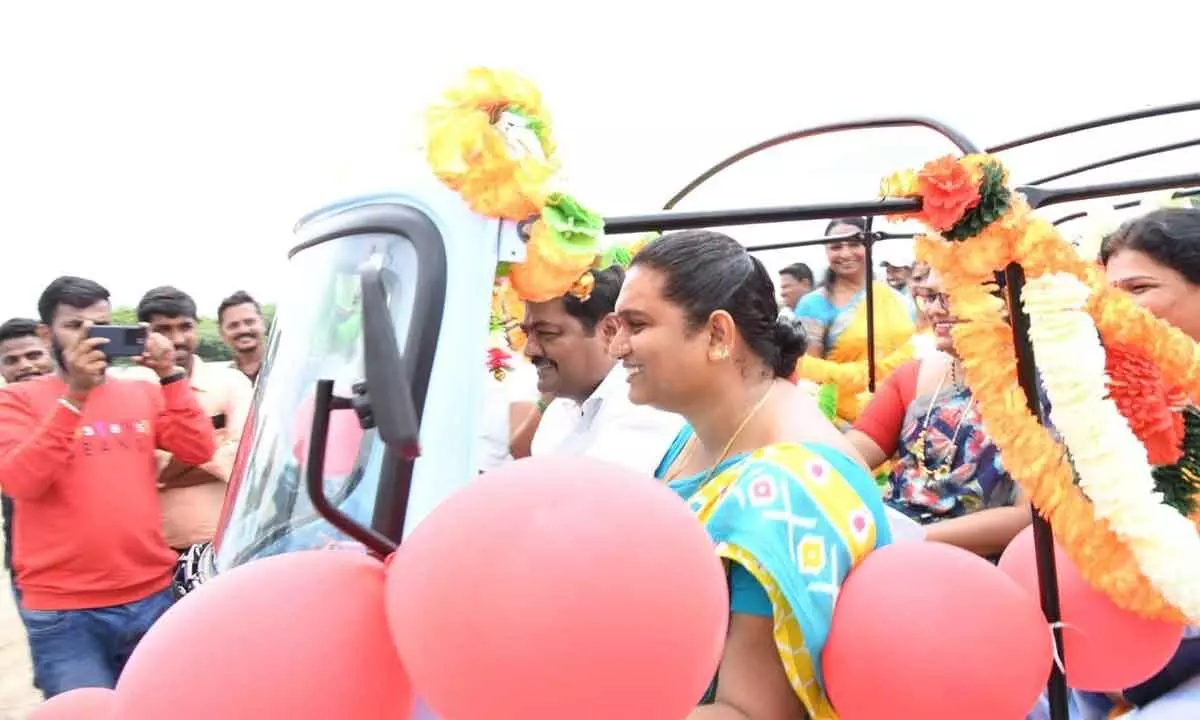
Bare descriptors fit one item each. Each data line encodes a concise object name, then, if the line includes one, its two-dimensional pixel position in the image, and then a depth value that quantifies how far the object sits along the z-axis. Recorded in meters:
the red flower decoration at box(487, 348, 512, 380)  4.25
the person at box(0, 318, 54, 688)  4.59
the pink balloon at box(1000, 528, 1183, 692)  1.46
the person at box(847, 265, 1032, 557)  2.47
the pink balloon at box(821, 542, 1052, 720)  1.30
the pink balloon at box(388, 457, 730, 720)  0.95
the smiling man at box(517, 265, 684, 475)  2.70
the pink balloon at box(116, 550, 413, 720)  0.99
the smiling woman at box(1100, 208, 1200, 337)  2.12
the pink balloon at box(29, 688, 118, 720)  1.40
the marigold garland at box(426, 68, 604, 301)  1.43
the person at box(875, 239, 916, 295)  4.37
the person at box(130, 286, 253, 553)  3.58
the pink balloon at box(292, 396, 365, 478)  1.45
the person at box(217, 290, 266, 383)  4.25
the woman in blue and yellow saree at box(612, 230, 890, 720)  1.40
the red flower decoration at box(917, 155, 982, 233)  1.42
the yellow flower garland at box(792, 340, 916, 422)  4.34
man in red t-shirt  3.11
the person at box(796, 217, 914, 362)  4.49
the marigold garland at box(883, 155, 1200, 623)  1.43
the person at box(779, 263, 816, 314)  6.82
